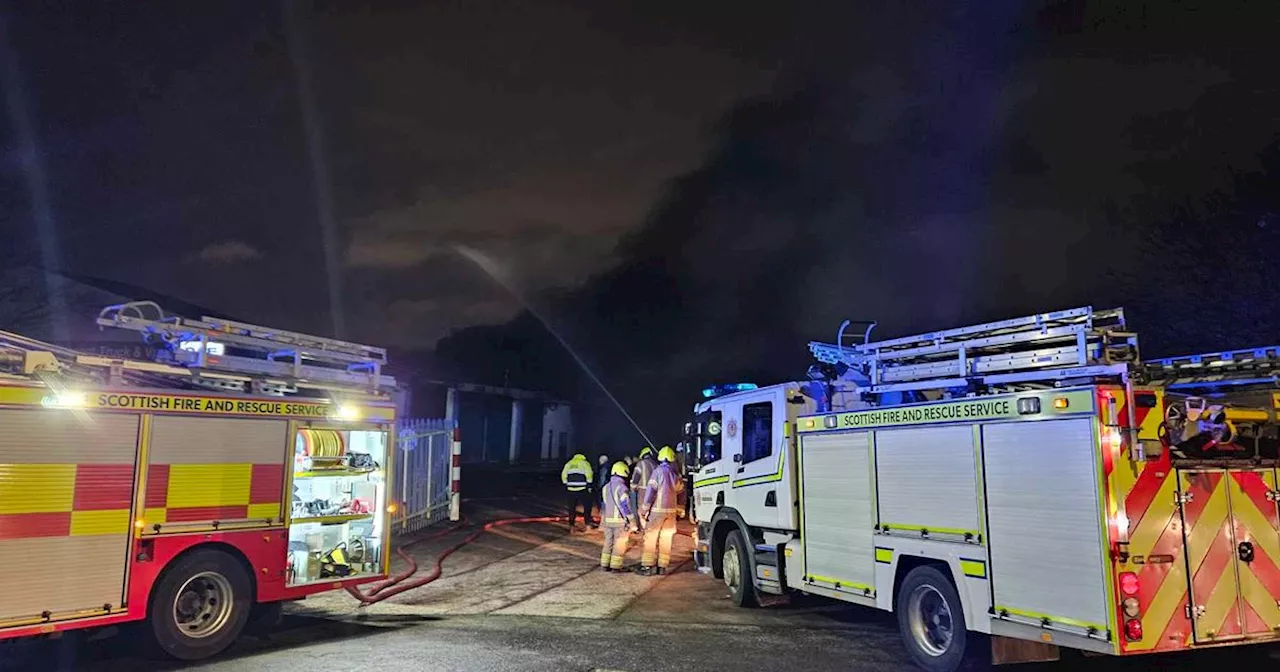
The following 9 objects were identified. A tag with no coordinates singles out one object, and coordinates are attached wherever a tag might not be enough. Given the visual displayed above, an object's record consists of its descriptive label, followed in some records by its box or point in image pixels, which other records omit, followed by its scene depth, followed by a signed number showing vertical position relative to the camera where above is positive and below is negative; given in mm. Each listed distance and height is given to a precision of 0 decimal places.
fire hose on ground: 9555 -1411
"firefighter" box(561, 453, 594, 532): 15945 -115
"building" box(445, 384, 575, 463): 43312 +2478
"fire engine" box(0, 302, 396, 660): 6191 -89
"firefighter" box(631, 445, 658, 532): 13555 -32
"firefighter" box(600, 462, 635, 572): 12055 -727
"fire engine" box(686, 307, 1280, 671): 5598 -188
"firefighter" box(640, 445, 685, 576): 11992 -749
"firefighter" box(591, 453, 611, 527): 16475 -41
